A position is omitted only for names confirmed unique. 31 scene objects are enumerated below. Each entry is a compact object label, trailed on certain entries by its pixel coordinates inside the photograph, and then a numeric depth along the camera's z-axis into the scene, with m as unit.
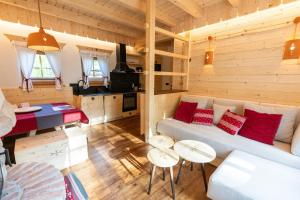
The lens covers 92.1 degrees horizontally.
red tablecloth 2.00
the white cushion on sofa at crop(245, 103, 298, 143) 1.94
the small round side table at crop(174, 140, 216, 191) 1.61
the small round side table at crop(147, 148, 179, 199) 1.56
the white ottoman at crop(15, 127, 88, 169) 1.84
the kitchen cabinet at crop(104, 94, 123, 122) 4.19
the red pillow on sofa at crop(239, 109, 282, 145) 1.94
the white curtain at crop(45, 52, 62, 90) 3.61
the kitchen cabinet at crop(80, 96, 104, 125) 3.74
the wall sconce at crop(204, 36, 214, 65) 2.99
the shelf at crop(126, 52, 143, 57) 5.15
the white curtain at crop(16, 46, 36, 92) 3.21
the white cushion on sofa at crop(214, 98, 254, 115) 2.46
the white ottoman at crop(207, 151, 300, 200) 1.22
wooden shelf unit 2.57
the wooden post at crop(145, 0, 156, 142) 2.56
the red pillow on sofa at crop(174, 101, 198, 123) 2.78
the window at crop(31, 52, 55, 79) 3.53
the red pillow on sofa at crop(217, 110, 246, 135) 2.20
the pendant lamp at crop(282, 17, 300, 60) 2.02
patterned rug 1.12
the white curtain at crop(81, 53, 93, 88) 4.15
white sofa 1.69
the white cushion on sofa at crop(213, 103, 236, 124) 2.51
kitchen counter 3.79
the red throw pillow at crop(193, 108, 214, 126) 2.58
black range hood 4.56
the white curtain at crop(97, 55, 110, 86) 4.48
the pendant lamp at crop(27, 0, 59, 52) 1.98
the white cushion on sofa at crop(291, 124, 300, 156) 1.64
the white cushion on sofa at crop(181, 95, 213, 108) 2.85
